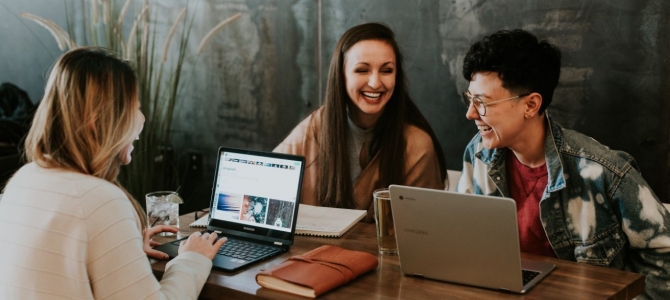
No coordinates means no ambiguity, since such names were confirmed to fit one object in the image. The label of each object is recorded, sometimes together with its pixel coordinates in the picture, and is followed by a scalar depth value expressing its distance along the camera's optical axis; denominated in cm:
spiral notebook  211
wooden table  162
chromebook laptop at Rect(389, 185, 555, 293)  161
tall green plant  348
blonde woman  150
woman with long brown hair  262
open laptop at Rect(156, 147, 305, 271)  201
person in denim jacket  193
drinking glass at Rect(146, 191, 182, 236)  216
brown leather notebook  163
